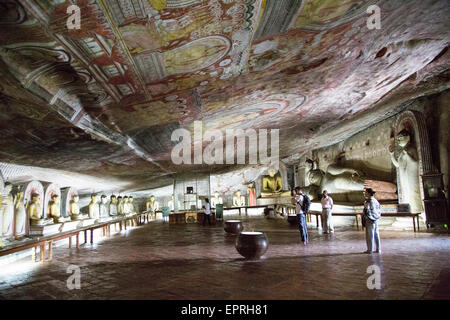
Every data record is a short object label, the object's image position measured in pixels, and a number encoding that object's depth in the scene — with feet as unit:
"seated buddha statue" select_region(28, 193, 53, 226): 24.25
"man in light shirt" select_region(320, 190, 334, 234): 23.17
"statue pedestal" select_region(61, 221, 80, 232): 27.04
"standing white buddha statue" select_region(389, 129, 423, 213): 24.64
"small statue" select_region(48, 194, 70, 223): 27.63
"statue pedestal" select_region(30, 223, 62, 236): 23.02
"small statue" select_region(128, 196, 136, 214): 51.22
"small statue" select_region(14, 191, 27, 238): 21.66
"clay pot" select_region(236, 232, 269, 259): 13.85
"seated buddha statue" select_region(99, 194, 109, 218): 40.13
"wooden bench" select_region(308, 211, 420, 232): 21.73
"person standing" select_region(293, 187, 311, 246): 18.63
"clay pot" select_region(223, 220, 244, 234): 24.12
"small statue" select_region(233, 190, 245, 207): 68.08
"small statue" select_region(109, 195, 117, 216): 43.22
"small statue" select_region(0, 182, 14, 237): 19.29
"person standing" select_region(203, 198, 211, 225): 35.68
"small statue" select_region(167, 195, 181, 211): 71.20
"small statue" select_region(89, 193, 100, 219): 35.81
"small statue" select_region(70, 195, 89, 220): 31.68
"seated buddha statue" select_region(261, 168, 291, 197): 54.03
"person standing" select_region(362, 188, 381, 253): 14.80
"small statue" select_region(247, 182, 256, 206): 68.95
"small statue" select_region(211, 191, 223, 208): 67.18
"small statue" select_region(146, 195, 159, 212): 60.03
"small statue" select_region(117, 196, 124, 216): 45.18
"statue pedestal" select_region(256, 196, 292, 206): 49.82
